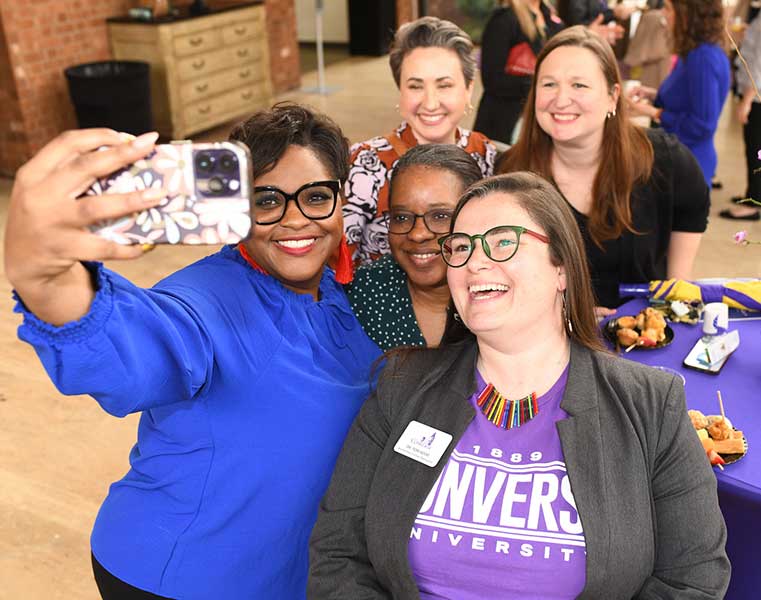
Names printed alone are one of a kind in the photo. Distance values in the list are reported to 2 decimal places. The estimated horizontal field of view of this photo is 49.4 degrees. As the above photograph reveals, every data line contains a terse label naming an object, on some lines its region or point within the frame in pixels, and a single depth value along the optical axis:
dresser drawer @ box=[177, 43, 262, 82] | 7.54
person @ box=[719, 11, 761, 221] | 5.21
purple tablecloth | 1.87
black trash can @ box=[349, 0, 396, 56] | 11.84
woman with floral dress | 2.72
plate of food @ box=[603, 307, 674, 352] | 2.39
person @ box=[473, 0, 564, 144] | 4.53
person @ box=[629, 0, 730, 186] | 4.32
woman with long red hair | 2.71
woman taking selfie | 1.37
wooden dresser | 7.33
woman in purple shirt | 1.52
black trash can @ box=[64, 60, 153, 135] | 6.63
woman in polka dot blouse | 2.05
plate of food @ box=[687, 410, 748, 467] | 1.87
